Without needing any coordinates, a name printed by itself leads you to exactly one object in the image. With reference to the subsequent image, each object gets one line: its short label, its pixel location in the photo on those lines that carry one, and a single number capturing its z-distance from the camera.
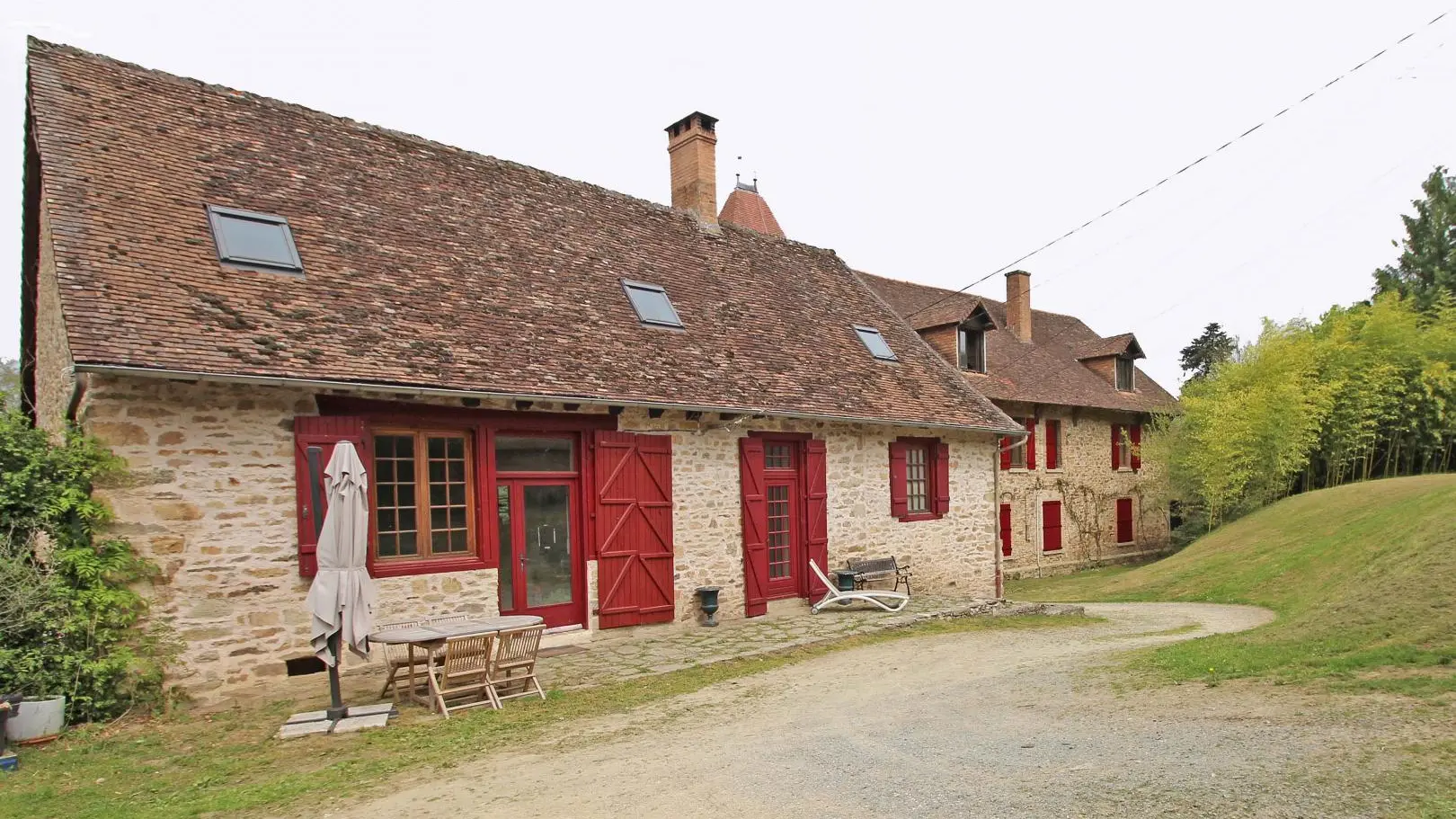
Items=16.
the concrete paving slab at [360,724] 6.56
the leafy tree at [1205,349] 44.81
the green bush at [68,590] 6.47
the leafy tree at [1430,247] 27.61
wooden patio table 6.92
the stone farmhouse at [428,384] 7.39
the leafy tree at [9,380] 12.21
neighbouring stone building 21.33
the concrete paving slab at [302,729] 6.44
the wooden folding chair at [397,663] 7.42
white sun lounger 11.88
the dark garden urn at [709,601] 10.88
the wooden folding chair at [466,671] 7.17
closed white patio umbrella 6.58
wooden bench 12.88
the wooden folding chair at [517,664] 7.48
